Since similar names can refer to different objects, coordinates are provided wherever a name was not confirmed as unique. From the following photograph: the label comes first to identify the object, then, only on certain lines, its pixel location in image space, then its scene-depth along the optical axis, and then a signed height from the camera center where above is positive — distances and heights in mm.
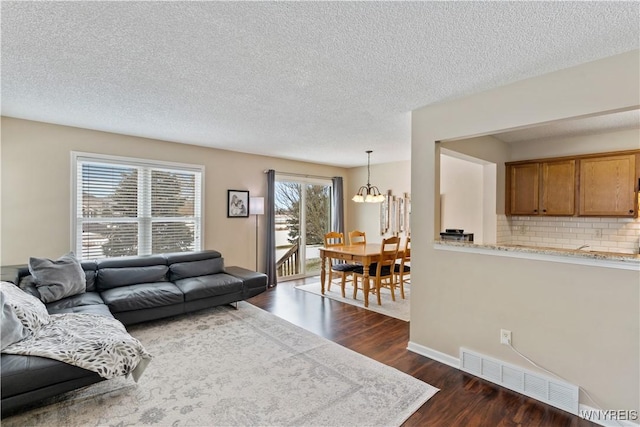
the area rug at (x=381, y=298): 4156 -1291
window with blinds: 3990 +110
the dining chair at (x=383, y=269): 4469 -807
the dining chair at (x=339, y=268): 4879 -850
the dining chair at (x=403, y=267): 4832 -830
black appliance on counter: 2889 -183
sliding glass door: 6109 -138
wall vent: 2152 -1255
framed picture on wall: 5281 +201
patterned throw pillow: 2207 -712
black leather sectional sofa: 1888 -895
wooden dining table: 4379 -592
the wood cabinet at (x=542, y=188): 3771 +386
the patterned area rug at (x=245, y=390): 1992 -1314
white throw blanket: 1998 -904
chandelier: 5102 +304
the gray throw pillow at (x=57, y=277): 2982 -645
